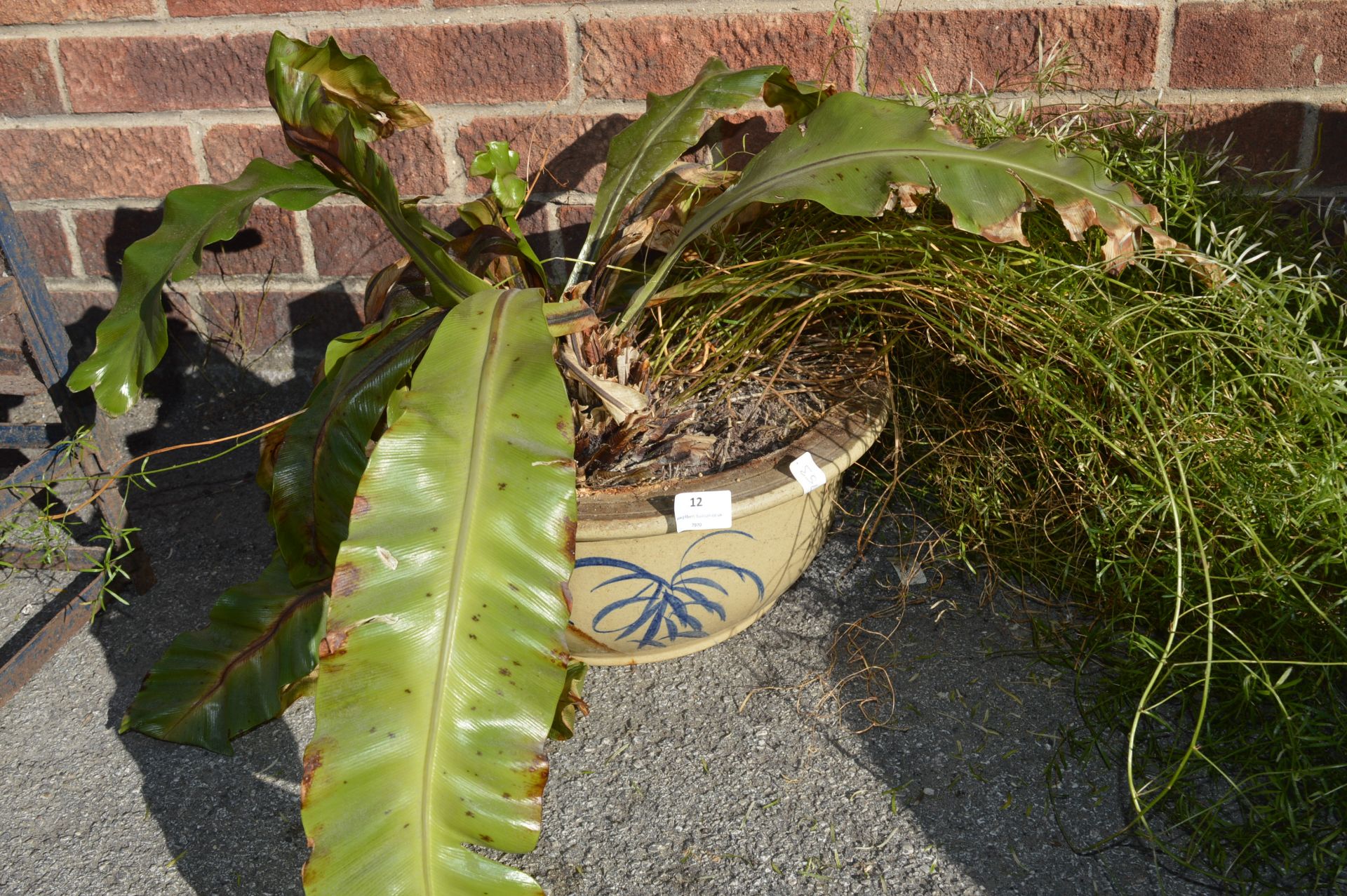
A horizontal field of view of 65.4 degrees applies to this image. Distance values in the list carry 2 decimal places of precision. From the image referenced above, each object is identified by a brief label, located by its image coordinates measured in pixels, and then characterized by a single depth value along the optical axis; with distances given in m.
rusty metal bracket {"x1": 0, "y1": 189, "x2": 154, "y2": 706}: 1.55
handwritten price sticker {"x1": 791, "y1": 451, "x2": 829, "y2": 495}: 1.35
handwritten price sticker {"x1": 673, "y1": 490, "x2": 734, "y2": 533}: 1.29
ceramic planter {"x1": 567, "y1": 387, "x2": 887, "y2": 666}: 1.32
